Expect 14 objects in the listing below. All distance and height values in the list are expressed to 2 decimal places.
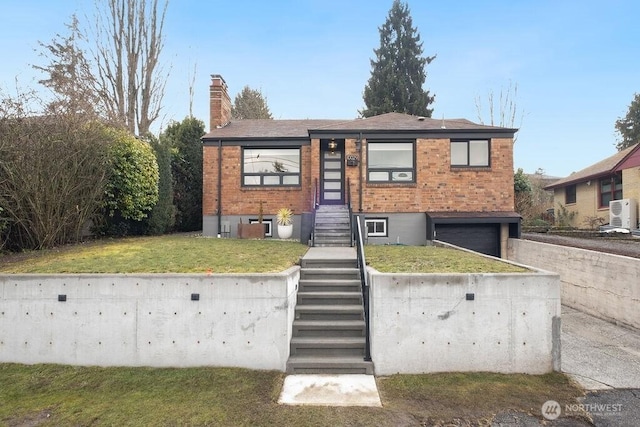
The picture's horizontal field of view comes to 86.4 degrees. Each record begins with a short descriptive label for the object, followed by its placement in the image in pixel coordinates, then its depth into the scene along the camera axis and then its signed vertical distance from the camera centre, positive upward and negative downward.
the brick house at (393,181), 11.94 +1.23
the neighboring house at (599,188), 17.55 +1.69
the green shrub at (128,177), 10.06 +1.16
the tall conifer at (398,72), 30.23 +13.18
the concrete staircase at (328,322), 4.75 -1.67
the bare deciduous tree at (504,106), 27.48 +8.97
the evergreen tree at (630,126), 32.88 +8.88
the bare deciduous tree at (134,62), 18.61 +8.54
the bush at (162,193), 12.01 +0.80
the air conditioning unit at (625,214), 16.48 +0.09
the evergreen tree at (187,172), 14.65 +1.88
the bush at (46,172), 7.23 +0.98
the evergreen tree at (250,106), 34.22 +11.27
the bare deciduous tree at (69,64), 14.66 +7.61
